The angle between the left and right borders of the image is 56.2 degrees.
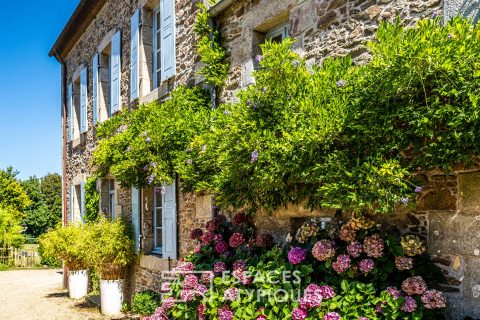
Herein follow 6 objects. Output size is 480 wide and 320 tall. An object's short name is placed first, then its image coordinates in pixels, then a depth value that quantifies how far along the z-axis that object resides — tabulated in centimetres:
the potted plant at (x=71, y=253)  912
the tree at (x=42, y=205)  2692
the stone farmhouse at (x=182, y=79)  314
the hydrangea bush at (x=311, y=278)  319
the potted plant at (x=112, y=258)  750
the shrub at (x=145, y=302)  660
